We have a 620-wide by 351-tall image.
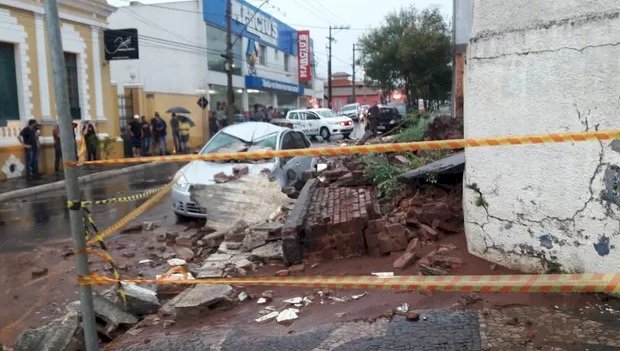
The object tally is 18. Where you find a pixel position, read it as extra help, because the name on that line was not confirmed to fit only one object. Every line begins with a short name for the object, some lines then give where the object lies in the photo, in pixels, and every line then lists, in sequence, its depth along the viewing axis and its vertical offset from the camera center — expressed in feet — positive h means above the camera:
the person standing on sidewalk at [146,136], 75.31 -3.20
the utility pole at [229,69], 96.12 +7.33
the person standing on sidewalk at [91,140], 60.69 -2.99
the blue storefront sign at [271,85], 143.02 +7.22
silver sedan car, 29.60 -2.95
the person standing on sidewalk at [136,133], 73.15 -2.71
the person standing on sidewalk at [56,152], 58.03 -4.04
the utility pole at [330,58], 190.80 +18.60
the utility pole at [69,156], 10.54 -0.84
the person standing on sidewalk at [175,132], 83.97 -3.02
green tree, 110.11 +10.99
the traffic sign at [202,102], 99.91 +1.66
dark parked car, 86.07 -1.39
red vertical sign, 184.65 +18.29
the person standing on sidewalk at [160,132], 78.54 -2.81
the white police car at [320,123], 98.53 -2.29
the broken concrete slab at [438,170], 20.33 -2.22
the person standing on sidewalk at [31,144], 54.08 -2.97
